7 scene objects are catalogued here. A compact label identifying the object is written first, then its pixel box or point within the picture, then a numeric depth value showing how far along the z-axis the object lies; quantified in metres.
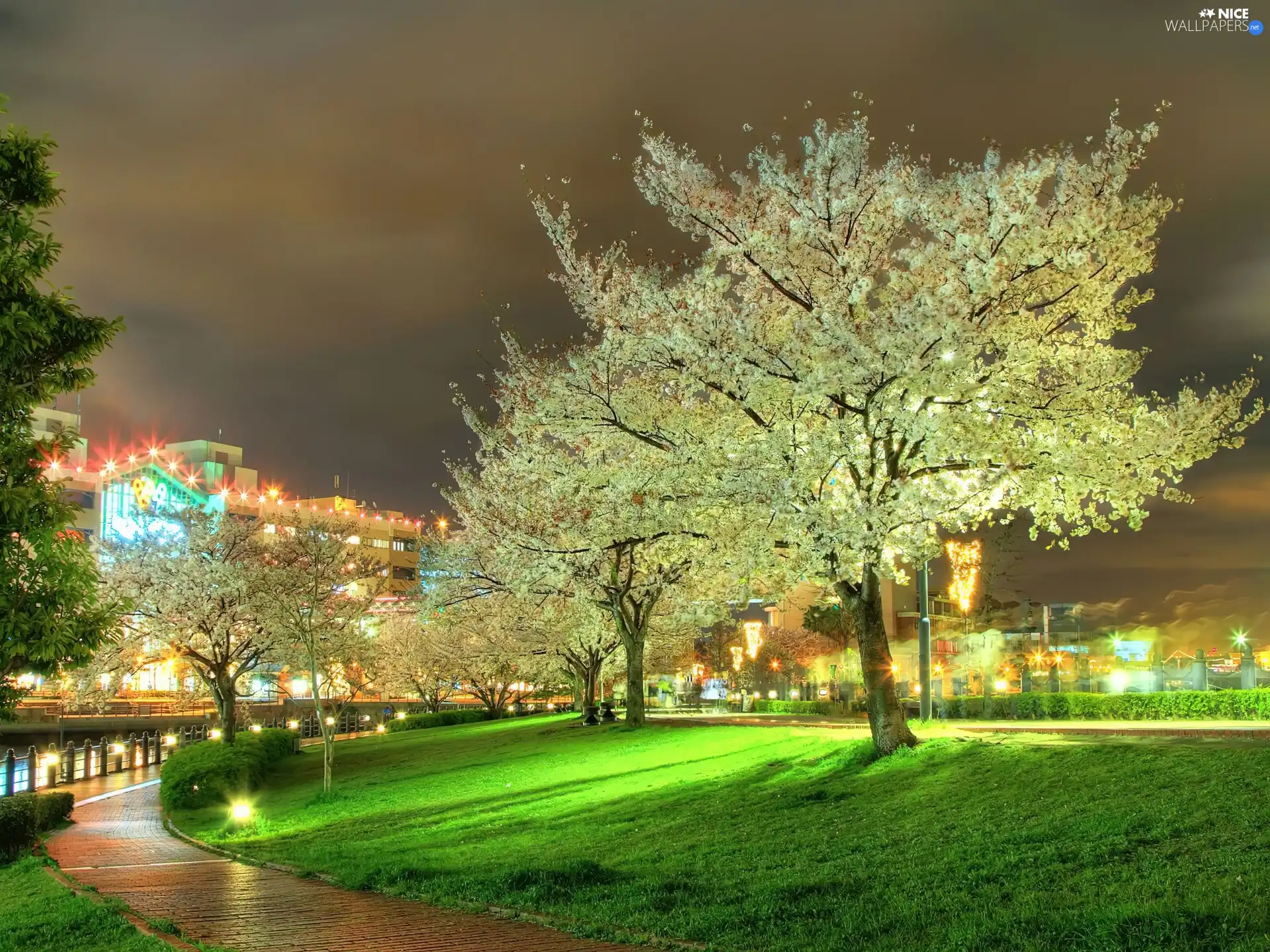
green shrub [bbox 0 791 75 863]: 18.42
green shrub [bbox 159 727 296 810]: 26.67
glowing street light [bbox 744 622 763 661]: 53.22
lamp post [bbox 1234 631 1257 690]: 32.06
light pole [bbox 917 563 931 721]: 25.28
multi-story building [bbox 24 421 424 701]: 54.83
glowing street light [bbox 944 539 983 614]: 41.34
